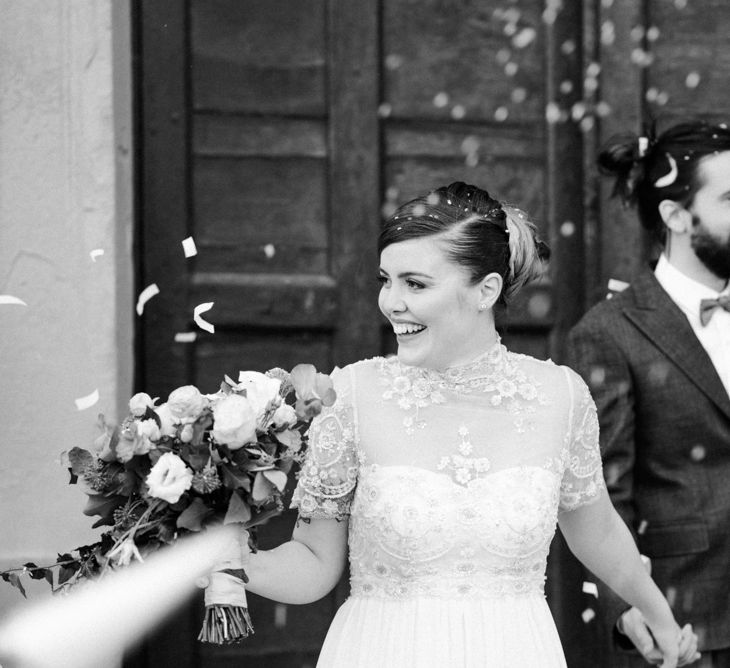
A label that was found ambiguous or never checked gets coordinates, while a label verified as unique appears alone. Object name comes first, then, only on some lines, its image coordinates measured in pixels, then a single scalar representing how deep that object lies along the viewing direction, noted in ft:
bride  8.43
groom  10.90
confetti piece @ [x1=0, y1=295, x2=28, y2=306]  10.94
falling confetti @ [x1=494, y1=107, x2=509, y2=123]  13.39
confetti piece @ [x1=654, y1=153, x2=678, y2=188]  11.83
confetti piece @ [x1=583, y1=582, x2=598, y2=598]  11.03
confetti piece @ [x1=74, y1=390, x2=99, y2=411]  10.55
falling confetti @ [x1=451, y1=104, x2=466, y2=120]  13.21
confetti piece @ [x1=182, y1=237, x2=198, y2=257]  8.98
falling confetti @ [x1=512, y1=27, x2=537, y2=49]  13.51
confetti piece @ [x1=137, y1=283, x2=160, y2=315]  11.81
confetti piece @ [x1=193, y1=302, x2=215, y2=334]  8.57
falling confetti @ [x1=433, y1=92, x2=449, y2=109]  13.15
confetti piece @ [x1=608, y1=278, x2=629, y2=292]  13.44
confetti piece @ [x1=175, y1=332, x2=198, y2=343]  12.24
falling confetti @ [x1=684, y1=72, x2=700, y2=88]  13.87
